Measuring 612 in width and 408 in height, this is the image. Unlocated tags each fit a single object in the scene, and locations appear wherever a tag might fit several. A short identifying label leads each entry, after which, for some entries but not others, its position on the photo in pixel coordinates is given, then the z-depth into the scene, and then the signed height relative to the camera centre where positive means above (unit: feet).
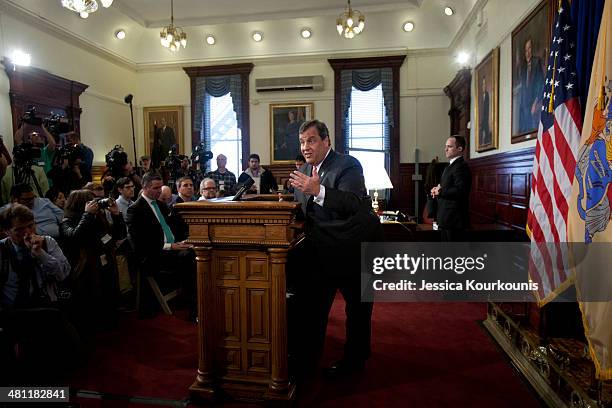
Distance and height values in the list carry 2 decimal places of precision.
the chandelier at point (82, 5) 13.73 +6.10
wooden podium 6.62 -1.89
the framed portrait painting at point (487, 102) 17.21 +3.71
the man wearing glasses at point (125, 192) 14.47 -0.20
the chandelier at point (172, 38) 22.35 +8.07
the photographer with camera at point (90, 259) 10.68 -1.92
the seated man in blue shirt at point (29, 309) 8.08 -2.43
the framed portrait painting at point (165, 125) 31.14 +4.64
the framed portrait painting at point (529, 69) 12.66 +3.84
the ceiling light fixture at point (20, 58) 20.30 +6.38
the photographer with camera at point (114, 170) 17.08 +0.71
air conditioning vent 28.89 +7.18
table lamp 18.04 +0.28
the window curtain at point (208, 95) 30.22 +6.72
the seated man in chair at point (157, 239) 11.98 -1.59
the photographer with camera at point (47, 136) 17.84 +2.24
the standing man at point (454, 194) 13.11 -0.30
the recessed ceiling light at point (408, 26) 27.25 +10.49
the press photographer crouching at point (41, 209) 11.97 -0.71
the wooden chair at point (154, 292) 12.01 -3.09
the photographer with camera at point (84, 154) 18.82 +1.53
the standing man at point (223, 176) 21.58 +0.55
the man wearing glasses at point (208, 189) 14.39 -0.10
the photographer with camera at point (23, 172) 14.70 +0.55
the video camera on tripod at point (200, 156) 22.09 +1.62
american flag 8.73 +0.47
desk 16.75 -1.95
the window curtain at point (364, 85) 28.35 +6.94
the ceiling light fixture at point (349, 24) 21.22 +8.36
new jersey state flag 6.97 -0.27
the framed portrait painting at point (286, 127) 29.58 +4.21
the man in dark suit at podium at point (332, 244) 7.56 -1.08
